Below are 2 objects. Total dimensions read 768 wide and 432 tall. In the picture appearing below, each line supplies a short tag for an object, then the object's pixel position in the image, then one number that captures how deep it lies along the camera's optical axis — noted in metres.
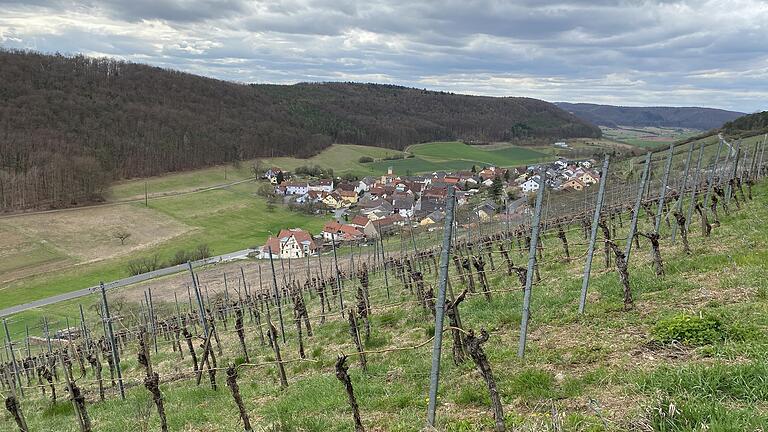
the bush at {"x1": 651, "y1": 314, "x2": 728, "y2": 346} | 6.59
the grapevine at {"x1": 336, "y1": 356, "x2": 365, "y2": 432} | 5.98
